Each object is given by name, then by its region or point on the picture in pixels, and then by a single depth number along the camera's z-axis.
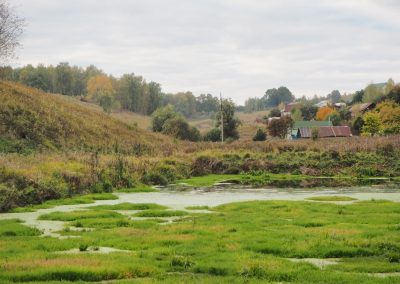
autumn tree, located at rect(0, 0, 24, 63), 50.69
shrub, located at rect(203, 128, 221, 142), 101.31
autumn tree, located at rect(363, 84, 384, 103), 164.50
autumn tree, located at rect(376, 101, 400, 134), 102.26
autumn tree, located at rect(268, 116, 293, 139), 113.25
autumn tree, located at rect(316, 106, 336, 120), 166.50
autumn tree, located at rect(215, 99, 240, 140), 103.00
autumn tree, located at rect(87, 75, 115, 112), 177.32
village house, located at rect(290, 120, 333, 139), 134.38
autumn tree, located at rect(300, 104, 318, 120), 176.70
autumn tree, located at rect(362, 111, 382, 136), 108.00
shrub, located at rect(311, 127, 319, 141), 85.62
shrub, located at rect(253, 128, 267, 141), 109.90
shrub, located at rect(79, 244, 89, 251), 14.23
